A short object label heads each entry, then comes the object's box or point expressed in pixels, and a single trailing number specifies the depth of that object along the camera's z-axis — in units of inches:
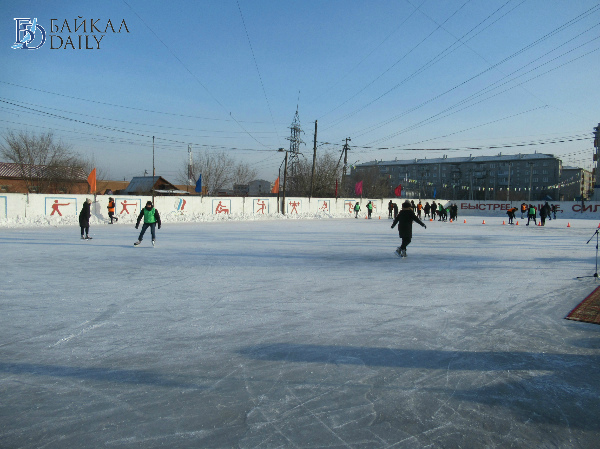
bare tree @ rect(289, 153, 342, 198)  2133.4
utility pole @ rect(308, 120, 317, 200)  1463.0
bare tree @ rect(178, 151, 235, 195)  2295.8
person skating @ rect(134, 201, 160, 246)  488.4
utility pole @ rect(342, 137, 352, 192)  1765.5
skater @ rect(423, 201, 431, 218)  1253.7
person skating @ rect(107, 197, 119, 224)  892.0
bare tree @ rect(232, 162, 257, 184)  2423.7
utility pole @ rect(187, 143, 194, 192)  2105.3
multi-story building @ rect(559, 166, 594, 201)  3316.9
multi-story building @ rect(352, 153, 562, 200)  3304.6
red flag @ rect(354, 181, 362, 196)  1525.6
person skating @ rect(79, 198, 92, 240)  558.0
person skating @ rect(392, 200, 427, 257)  422.6
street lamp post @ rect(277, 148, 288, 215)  1341.3
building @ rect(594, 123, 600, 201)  1994.2
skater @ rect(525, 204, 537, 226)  1008.4
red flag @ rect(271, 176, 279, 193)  1353.0
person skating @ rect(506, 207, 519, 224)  1075.4
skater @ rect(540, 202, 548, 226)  958.4
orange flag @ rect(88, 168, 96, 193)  972.6
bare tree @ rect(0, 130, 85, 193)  1439.5
